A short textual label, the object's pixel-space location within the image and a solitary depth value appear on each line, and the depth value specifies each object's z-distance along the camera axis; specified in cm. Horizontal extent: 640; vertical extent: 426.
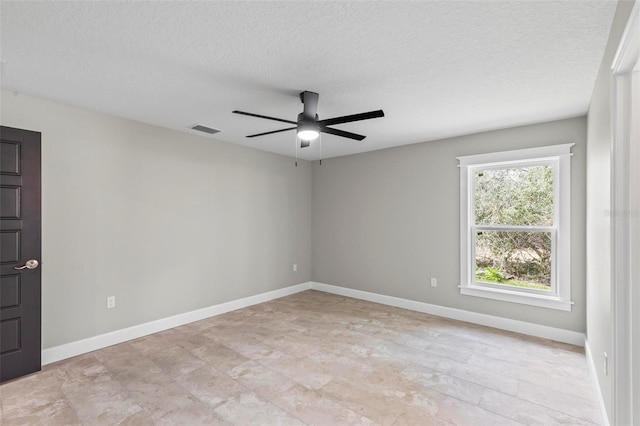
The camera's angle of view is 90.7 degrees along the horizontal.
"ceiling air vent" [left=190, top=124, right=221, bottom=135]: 392
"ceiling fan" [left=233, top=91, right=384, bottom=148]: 271
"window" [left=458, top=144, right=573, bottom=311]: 361
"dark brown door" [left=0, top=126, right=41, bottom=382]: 270
